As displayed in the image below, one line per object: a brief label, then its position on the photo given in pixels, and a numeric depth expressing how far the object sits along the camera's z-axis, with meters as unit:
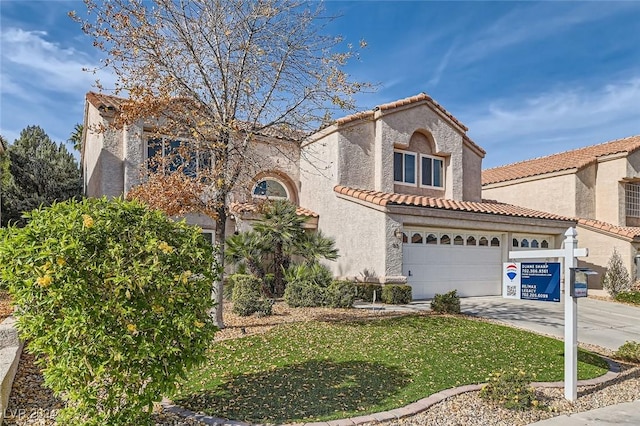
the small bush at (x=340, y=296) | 13.65
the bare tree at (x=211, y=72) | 9.75
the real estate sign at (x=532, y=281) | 7.43
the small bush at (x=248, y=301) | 12.00
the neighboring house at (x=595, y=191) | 22.58
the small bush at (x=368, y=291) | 15.52
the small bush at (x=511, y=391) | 6.36
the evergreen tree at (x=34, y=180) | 21.98
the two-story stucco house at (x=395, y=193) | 16.12
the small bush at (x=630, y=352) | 9.47
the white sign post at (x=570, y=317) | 7.03
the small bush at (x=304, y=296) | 13.69
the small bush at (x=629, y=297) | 18.77
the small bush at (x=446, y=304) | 13.27
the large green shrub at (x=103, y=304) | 4.56
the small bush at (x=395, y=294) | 15.14
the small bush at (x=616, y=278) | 20.61
